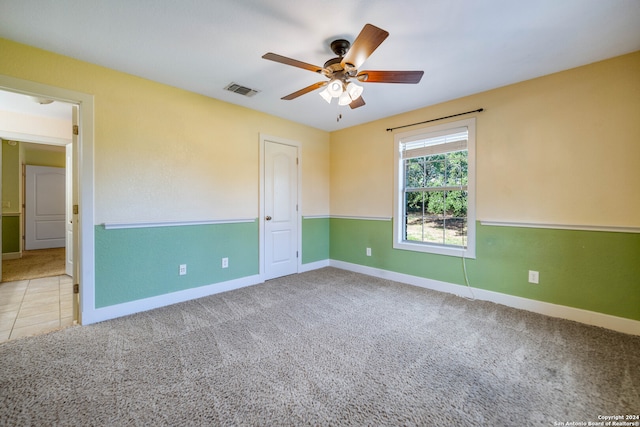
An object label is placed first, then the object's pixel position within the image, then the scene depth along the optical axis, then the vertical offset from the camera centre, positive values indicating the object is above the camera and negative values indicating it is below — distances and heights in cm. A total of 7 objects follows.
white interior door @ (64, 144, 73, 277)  383 +7
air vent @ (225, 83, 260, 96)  284 +141
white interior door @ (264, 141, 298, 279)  381 +5
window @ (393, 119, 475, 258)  312 +30
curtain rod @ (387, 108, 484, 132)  297 +121
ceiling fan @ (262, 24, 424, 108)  169 +106
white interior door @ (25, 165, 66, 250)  579 +11
